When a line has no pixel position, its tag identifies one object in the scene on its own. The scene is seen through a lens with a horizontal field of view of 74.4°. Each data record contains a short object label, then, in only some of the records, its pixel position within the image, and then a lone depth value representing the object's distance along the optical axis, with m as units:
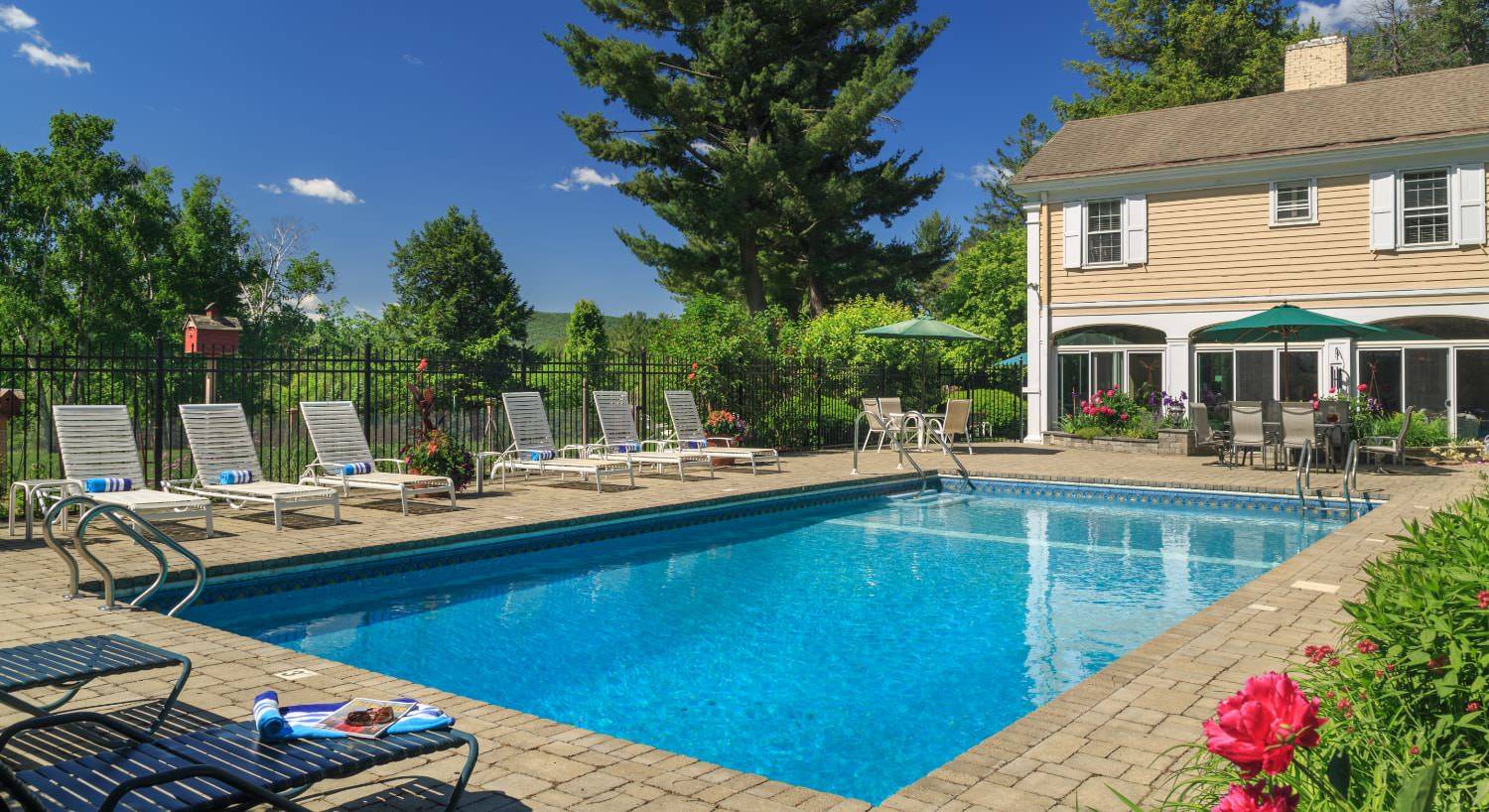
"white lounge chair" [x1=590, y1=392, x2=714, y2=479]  13.12
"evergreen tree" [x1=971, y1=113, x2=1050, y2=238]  47.06
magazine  2.63
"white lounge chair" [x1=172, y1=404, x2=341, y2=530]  8.48
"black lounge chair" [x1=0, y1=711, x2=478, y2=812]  2.14
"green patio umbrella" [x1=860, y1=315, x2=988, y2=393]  16.27
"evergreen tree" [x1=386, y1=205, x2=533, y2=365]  50.19
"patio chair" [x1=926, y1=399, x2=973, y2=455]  16.56
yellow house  16.73
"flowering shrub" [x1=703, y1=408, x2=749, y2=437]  15.51
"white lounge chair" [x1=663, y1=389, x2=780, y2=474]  14.27
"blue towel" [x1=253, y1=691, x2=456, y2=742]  2.49
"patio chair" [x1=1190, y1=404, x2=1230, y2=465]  15.70
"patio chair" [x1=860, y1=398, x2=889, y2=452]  17.08
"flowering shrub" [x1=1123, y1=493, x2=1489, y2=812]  2.29
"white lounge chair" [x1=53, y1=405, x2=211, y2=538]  7.96
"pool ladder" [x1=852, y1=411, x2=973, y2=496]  13.90
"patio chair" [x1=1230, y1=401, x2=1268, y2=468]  14.16
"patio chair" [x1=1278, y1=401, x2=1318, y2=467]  12.88
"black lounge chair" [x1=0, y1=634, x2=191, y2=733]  2.89
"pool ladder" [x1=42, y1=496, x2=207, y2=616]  5.41
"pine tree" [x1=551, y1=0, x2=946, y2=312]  25.56
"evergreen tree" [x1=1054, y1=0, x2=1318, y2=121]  30.94
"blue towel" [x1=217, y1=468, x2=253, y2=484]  8.86
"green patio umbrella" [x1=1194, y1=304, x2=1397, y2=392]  13.82
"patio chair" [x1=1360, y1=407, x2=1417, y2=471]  14.24
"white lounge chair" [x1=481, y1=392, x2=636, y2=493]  11.55
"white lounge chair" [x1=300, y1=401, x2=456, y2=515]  9.78
